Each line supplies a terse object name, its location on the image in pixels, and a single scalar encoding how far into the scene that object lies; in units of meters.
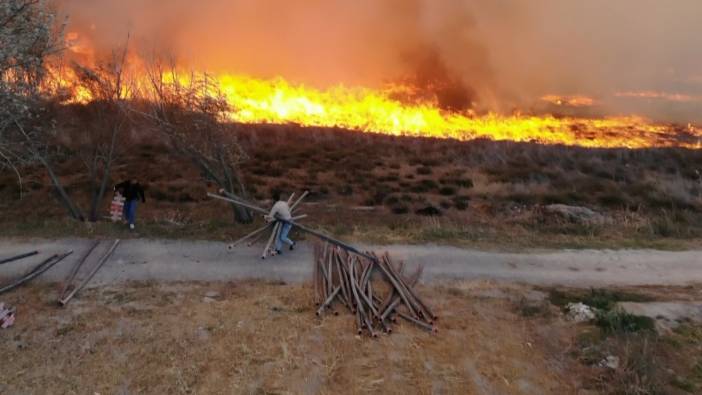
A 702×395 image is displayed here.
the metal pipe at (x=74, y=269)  10.25
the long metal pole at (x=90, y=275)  9.84
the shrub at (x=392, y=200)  22.03
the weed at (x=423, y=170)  28.95
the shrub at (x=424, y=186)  25.12
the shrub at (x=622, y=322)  9.82
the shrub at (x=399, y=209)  20.80
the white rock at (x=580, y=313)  10.42
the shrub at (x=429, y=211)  20.65
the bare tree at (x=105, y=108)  16.28
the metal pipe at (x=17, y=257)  11.25
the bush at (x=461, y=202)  22.06
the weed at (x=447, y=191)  24.66
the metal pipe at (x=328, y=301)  10.00
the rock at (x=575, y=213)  19.20
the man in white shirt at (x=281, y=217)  12.86
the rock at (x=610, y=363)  8.79
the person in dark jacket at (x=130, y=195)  14.46
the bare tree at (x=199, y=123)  15.25
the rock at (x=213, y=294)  10.59
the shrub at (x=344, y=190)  23.32
